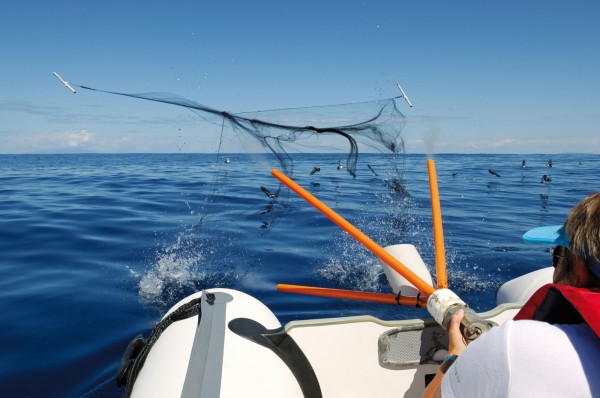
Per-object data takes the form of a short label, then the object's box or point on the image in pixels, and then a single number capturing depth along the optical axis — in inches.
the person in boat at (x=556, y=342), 63.6
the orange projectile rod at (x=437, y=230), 146.0
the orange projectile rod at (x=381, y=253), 153.2
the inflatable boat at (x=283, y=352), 115.3
